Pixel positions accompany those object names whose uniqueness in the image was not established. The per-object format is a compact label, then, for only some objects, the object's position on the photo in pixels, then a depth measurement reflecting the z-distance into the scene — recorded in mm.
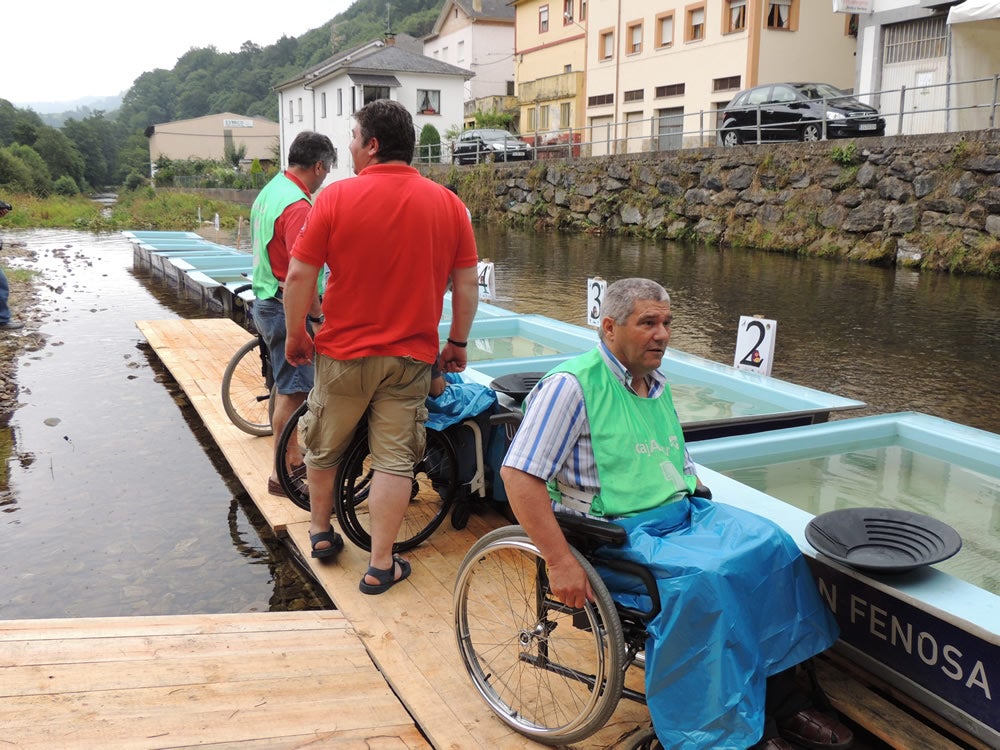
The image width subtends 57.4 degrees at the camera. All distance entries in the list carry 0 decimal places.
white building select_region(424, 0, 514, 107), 49500
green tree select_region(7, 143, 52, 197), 49812
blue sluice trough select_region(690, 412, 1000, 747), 2324
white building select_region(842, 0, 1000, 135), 18266
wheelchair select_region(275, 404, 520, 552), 3562
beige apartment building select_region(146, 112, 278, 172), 70000
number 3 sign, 6422
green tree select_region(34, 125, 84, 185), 68375
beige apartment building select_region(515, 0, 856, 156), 27000
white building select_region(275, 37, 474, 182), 42531
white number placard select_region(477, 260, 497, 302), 7719
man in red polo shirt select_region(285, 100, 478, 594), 3107
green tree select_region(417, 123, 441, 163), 38312
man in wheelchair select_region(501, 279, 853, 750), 2107
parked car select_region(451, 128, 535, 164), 29172
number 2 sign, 5199
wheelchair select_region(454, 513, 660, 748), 2240
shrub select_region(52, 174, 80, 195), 56719
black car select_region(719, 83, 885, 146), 17438
